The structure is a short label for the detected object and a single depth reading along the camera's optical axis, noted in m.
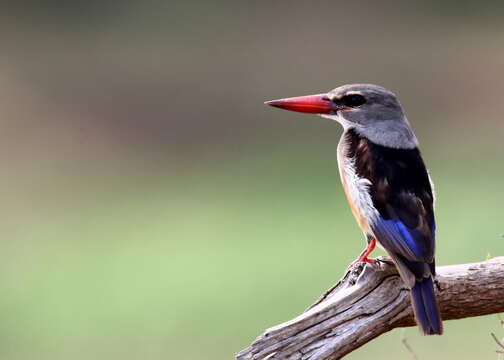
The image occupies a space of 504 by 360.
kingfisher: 7.52
